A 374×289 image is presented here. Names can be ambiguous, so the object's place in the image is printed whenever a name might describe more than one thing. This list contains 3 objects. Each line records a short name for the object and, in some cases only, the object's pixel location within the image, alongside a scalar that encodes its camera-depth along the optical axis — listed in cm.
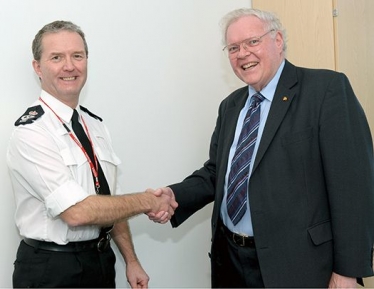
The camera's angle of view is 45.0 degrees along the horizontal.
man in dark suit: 171
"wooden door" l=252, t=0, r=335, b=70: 243
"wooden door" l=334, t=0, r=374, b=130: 242
